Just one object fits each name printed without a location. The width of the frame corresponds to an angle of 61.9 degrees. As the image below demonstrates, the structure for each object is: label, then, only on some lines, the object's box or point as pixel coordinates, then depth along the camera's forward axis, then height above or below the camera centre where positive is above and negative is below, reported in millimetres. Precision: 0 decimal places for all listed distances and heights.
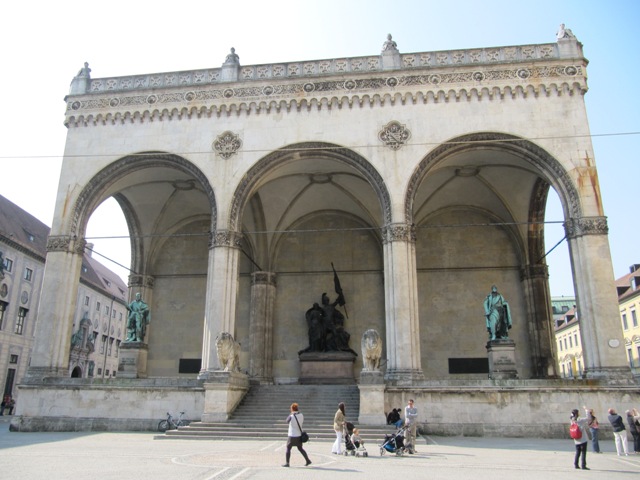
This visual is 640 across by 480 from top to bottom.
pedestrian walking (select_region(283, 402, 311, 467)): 9367 -627
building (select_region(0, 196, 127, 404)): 36094 +6976
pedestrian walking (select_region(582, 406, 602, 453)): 11875 -648
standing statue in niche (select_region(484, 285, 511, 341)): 18500 +2625
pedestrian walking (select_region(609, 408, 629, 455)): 11750 -702
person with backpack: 9562 -744
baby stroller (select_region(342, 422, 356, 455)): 11320 -873
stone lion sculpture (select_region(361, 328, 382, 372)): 15758 +1329
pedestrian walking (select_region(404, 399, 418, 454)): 11338 -659
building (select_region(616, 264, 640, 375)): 40581 +6531
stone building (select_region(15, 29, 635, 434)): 17484 +7484
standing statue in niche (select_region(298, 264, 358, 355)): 23094 +2829
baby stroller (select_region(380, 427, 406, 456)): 11422 -954
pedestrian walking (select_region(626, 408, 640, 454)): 12311 -628
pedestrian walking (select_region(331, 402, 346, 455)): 11352 -603
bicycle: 16484 -826
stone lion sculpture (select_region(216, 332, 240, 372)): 16844 +1389
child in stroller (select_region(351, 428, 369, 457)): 11156 -983
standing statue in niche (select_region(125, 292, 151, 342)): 20734 +2771
